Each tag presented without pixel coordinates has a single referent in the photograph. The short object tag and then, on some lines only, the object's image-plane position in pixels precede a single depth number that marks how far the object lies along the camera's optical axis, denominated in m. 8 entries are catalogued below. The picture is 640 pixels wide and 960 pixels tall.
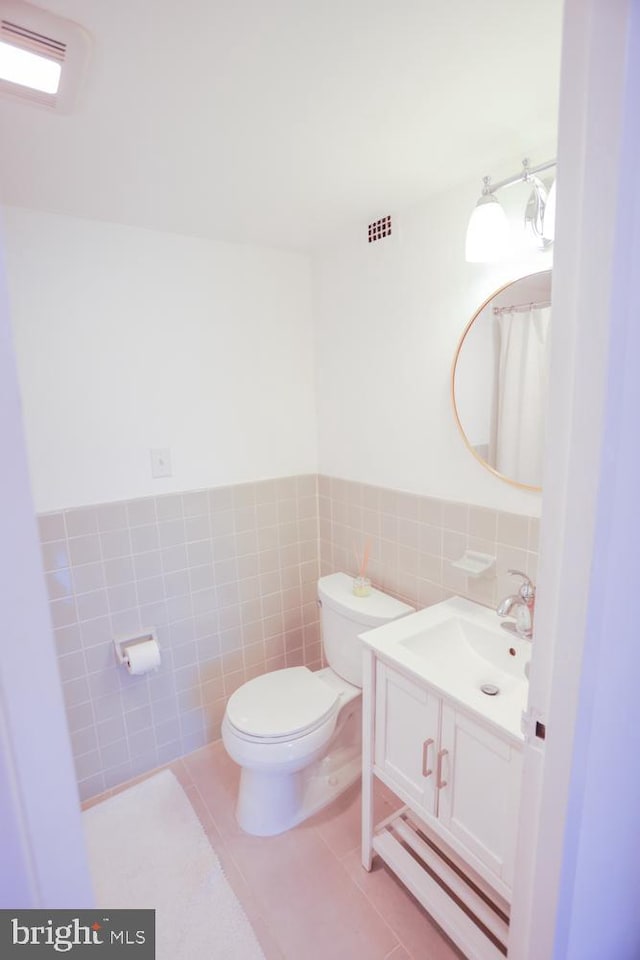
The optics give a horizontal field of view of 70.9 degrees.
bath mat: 1.34
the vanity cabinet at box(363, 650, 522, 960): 1.10
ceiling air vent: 0.80
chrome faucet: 1.28
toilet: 1.58
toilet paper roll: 1.75
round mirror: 1.36
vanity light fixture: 1.19
